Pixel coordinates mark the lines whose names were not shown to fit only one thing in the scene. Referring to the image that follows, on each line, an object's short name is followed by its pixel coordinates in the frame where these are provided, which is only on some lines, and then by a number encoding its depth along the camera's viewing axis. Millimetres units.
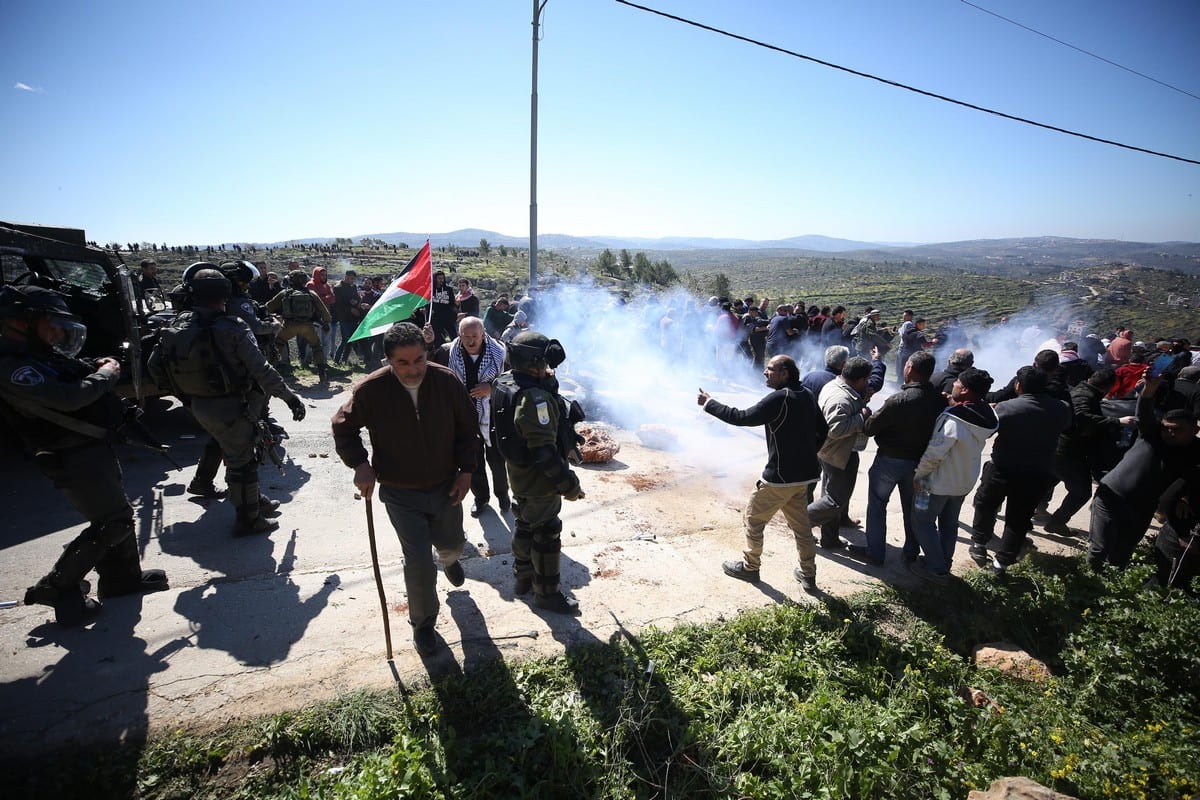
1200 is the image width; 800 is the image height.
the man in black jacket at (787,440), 4102
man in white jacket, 4406
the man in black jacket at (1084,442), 5465
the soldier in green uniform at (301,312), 9484
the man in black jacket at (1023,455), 4574
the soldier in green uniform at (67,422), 3148
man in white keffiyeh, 5082
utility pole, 10021
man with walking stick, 3146
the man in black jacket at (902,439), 4520
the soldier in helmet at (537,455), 3510
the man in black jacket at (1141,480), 4094
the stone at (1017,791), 2389
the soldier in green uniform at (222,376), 4324
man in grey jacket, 4547
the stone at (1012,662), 3809
